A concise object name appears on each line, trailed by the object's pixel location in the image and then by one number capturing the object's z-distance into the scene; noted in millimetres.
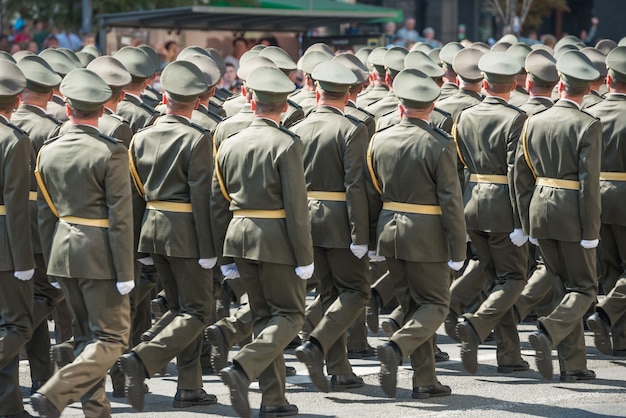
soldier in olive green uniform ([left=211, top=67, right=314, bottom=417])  15375
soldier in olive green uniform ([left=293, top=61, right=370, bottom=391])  17156
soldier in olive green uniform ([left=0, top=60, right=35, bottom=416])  15469
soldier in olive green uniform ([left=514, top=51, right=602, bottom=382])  17234
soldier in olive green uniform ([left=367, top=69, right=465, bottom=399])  16297
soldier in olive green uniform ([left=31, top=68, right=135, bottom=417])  14672
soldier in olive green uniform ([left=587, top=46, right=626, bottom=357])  18781
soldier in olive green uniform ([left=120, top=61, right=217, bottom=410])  16266
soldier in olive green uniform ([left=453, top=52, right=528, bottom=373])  18375
